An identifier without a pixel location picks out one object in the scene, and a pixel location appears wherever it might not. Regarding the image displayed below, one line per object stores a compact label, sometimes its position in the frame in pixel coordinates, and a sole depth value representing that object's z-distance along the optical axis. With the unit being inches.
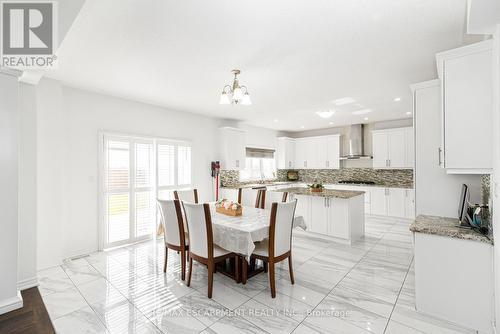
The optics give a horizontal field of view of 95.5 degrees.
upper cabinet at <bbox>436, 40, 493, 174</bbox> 73.2
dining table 94.0
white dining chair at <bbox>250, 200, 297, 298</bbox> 95.9
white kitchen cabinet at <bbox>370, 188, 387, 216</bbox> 244.8
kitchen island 162.9
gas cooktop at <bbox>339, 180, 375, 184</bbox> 268.4
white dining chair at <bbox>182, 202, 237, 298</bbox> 95.6
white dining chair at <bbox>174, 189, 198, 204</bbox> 154.6
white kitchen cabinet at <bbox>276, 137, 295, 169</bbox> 311.6
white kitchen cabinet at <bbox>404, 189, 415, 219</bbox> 229.1
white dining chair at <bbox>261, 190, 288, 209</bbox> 150.1
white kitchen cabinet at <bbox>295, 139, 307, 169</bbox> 318.0
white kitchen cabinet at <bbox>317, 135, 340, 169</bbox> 289.1
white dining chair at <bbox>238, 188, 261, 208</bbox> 152.3
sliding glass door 157.6
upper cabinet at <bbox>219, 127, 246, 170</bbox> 232.2
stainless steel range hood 271.4
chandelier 102.6
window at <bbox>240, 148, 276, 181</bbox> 280.7
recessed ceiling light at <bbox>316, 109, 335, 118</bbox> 177.6
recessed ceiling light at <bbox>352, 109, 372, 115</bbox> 206.1
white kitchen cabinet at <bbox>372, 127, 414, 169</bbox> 236.8
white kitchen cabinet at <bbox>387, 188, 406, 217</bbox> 234.0
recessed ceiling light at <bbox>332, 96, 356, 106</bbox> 169.9
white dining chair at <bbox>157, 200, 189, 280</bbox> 111.0
